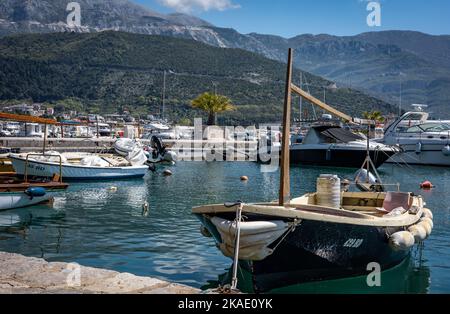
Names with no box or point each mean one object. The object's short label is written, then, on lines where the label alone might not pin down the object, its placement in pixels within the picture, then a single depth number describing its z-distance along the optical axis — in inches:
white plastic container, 556.4
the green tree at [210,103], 3309.5
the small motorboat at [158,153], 1941.4
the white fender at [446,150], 2022.6
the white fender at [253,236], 409.4
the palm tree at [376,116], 3792.8
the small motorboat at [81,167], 1224.2
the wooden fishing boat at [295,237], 414.3
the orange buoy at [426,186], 1344.5
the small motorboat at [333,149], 1804.5
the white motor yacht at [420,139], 2068.2
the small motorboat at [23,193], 823.1
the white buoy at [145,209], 865.4
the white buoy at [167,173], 1575.5
